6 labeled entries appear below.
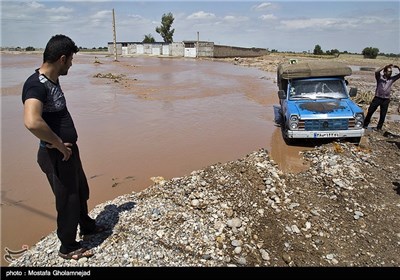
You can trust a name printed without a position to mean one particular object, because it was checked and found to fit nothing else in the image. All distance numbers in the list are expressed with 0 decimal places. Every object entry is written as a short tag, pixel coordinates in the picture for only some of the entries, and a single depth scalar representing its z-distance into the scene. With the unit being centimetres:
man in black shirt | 269
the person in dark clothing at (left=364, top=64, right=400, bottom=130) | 843
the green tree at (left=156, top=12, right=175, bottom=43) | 7481
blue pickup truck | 721
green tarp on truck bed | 846
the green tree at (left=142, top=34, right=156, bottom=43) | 8086
